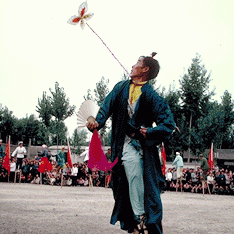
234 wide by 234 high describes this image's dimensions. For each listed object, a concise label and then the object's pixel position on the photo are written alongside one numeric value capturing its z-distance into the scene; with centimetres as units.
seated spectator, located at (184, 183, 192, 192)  2200
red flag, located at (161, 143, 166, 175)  2188
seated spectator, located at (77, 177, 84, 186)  2332
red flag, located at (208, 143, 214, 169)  2319
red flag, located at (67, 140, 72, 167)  2160
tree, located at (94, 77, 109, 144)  4484
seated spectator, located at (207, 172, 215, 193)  2065
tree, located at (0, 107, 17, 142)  6403
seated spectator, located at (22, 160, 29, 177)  2391
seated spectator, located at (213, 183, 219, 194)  2055
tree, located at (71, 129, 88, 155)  4782
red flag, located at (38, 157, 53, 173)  2195
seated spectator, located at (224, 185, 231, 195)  2041
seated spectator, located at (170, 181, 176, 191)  2256
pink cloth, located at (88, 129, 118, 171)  411
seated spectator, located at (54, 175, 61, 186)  2335
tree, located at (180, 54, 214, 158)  4688
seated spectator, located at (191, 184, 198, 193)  2143
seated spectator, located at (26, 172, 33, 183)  2405
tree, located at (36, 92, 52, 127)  4957
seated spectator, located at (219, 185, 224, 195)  2038
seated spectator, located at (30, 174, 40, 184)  2371
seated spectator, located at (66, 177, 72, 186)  2294
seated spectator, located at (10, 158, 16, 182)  2311
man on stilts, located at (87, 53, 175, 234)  393
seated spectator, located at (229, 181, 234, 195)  2038
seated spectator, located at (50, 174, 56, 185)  2267
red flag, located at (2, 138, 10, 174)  2141
